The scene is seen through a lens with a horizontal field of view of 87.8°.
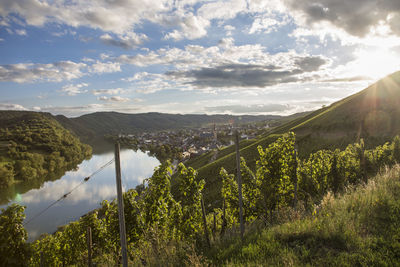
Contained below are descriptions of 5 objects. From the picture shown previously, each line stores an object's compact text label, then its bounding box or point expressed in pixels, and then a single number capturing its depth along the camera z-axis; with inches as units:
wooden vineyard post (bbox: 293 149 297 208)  482.3
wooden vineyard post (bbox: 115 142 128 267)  246.5
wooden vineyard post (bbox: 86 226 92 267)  389.4
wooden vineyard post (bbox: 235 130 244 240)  343.8
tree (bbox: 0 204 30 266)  352.8
